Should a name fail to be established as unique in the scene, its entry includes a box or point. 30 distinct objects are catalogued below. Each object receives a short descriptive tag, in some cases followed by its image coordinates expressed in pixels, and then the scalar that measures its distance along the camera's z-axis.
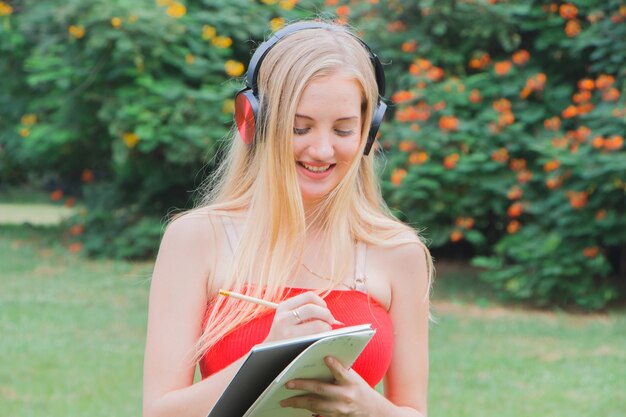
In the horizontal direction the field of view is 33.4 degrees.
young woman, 2.13
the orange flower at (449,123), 8.05
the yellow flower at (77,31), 9.01
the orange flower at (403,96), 8.17
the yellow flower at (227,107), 9.09
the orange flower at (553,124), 8.09
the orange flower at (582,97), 7.87
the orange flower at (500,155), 8.09
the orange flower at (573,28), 8.19
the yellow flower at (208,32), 9.38
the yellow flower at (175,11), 9.08
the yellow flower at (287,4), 9.43
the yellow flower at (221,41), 9.36
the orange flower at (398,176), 8.09
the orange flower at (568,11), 8.18
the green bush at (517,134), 7.81
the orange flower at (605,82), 7.68
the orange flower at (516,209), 7.97
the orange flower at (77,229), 10.54
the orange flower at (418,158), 8.10
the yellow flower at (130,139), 9.15
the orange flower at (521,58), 8.46
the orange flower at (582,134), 7.68
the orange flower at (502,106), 8.21
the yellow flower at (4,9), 10.23
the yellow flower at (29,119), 10.02
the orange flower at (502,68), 8.39
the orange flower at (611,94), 7.64
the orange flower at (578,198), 7.70
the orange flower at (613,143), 7.36
